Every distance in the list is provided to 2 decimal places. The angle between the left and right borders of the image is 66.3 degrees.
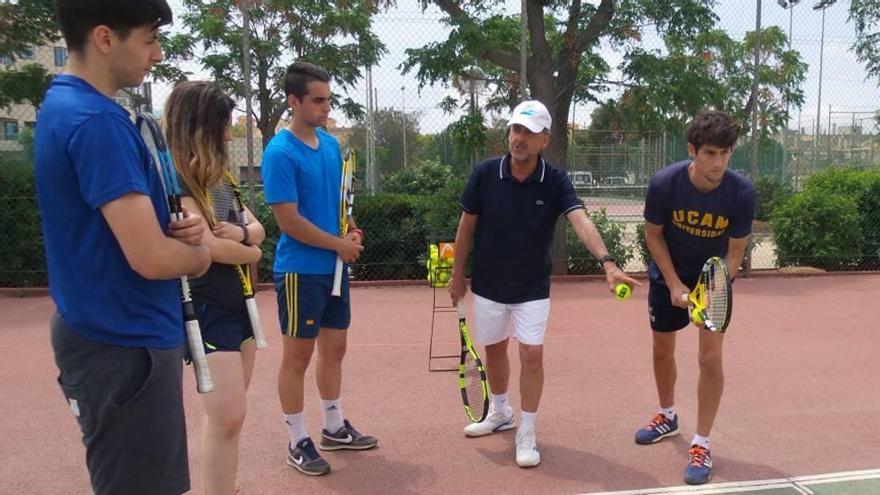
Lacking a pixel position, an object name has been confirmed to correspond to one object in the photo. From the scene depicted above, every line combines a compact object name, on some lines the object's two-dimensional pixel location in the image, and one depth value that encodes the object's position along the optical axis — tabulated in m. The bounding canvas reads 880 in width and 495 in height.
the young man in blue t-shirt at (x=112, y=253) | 1.58
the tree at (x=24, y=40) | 8.41
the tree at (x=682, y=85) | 8.50
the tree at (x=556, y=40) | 8.31
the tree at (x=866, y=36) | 10.98
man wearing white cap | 3.56
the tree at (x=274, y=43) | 10.27
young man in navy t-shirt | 3.33
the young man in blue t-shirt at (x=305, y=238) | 3.21
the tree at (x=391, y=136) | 11.54
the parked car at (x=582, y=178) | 10.62
